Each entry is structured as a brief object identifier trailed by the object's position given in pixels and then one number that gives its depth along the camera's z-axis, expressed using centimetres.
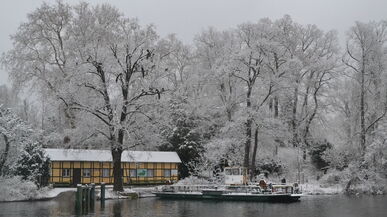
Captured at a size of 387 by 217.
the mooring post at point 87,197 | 3573
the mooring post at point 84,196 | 3533
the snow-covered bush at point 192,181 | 5062
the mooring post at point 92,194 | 3664
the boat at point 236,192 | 4056
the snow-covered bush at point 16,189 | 3900
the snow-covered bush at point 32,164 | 4175
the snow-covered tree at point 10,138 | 3966
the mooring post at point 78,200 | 3409
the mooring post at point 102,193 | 3892
